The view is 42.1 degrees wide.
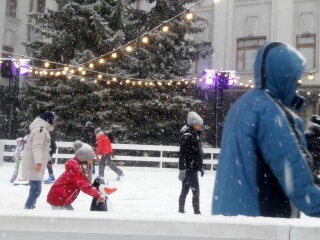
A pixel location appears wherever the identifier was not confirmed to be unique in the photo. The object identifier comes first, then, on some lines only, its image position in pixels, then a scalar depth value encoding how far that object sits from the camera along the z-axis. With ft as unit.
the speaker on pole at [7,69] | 50.44
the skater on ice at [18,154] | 34.50
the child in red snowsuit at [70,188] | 14.14
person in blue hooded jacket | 5.08
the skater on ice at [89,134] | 43.86
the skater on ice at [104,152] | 37.27
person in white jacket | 19.22
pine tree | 58.70
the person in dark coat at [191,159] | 21.04
